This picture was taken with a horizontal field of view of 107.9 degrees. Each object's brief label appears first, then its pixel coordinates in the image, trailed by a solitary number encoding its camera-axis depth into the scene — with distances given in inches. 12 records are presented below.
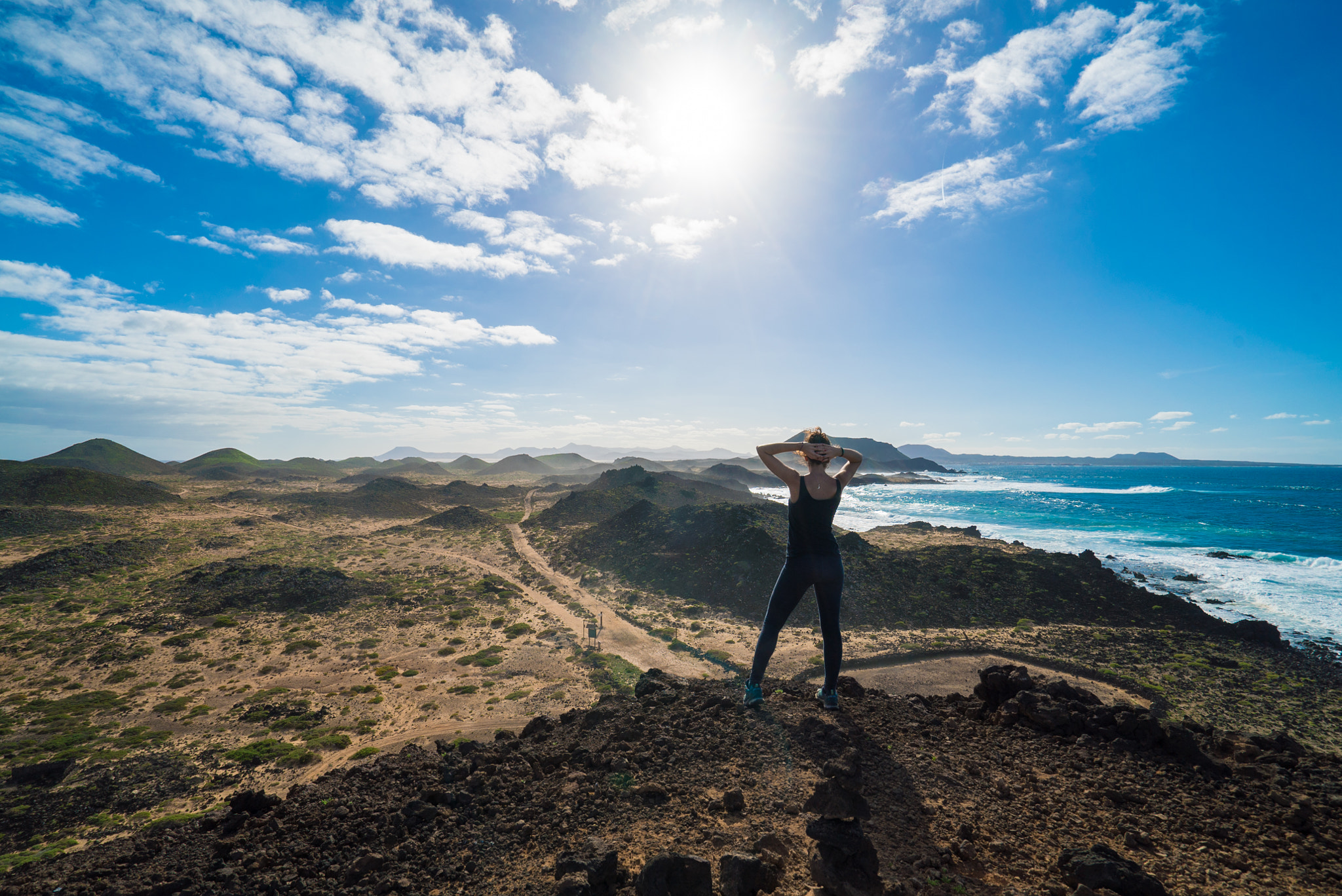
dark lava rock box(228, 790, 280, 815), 219.9
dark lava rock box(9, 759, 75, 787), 353.7
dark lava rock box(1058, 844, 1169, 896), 134.8
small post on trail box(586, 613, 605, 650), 676.7
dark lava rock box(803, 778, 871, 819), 167.2
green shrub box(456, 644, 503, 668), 604.7
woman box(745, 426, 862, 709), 219.5
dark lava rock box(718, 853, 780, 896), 133.0
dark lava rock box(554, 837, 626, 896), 141.9
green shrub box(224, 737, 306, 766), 392.8
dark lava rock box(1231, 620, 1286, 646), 638.5
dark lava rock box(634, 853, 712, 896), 134.7
